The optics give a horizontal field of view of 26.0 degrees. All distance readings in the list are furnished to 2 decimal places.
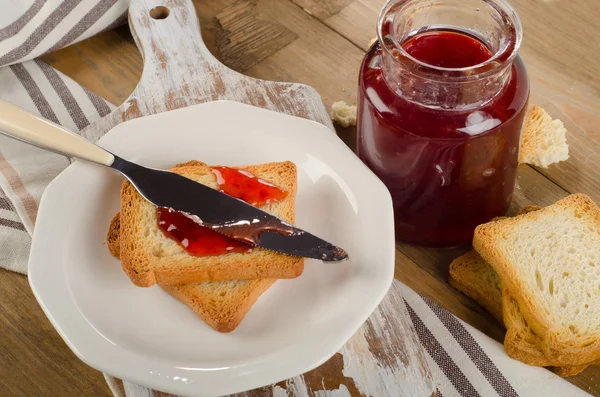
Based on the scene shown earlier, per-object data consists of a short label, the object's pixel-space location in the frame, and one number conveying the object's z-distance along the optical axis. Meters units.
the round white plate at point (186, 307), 0.65
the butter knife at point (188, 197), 0.68
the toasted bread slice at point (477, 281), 0.72
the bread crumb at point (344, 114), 0.80
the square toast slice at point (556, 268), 0.69
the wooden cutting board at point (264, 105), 0.69
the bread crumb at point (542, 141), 0.77
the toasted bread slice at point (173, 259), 0.67
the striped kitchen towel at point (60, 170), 0.70
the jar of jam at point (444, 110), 0.68
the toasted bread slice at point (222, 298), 0.67
